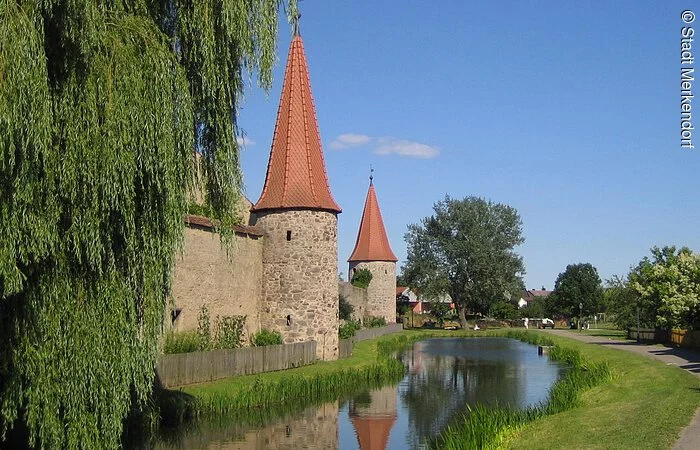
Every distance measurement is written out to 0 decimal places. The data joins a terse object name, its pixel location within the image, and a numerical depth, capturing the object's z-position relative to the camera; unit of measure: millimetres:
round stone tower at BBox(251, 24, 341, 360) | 26094
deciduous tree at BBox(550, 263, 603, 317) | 86500
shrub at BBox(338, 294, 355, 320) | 43188
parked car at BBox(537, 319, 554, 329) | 76225
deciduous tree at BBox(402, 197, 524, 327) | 65250
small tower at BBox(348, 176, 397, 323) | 55781
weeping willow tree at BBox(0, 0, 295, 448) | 7949
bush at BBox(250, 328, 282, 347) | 24750
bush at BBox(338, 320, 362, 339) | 33094
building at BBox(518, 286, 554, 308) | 139525
